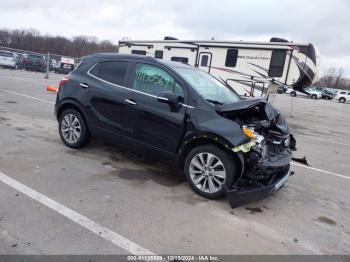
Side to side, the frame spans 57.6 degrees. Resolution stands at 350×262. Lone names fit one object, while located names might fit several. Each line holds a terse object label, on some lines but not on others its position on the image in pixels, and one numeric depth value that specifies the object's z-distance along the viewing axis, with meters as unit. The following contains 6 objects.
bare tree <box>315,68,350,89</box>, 96.78
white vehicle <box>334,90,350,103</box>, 45.00
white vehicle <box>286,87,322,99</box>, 46.30
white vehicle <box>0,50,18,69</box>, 24.36
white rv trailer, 11.54
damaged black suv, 3.99
